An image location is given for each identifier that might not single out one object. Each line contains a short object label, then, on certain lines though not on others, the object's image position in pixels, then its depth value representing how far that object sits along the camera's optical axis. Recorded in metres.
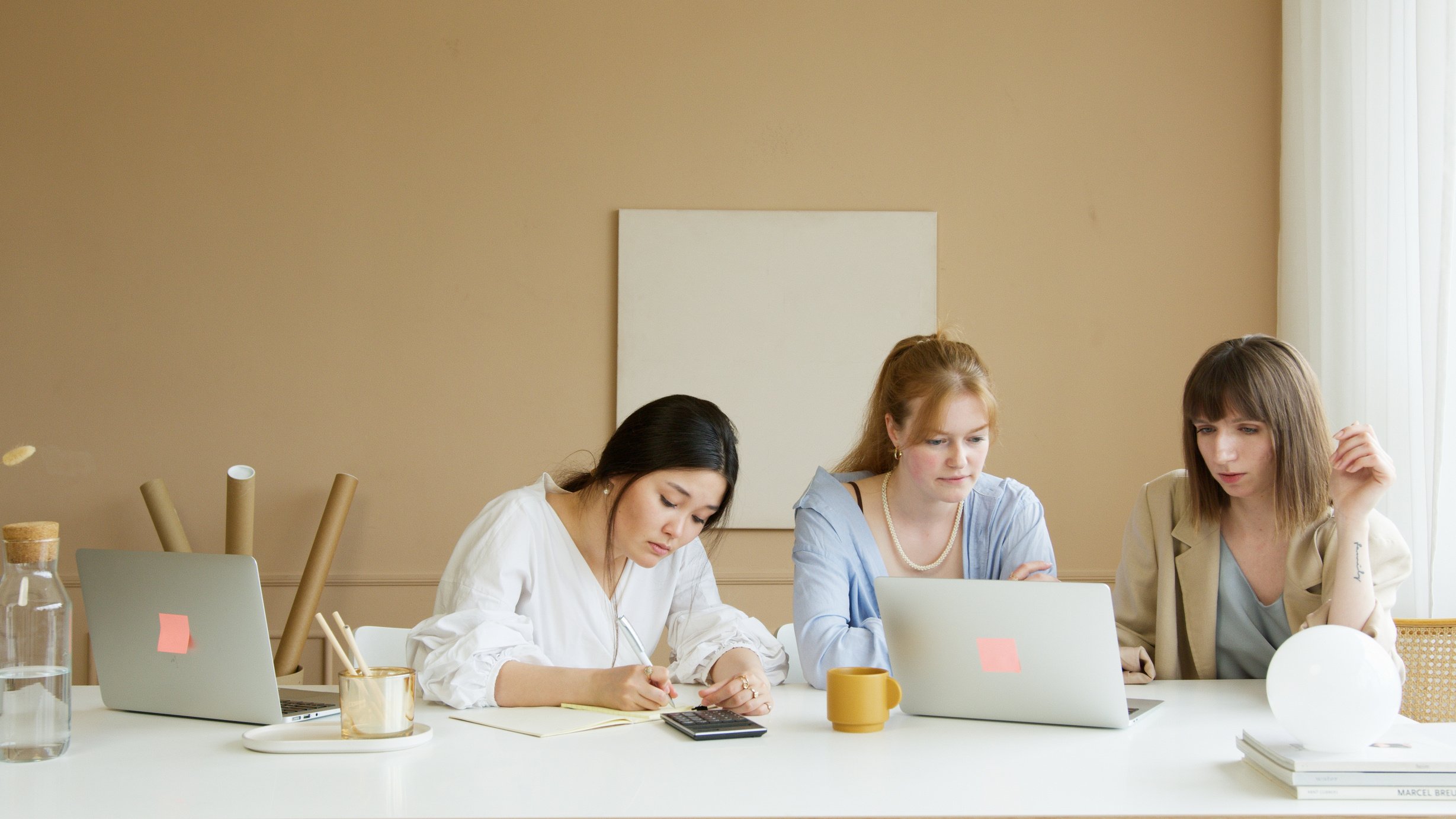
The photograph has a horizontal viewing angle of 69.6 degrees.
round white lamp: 1.09
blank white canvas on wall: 3.19
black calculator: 1.32
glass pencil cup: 1.27
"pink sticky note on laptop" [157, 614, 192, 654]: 1.38
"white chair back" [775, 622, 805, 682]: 2.12
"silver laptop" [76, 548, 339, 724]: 1.34
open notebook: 1.37
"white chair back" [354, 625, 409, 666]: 1.95
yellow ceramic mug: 1.36
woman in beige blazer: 1.76
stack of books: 1.07
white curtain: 2.33
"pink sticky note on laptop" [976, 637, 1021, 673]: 1.36
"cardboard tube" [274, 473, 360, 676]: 2.99
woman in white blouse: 1.53
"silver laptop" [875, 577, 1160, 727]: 1.33
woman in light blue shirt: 1.89
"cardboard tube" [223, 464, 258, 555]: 2.95
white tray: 1.23
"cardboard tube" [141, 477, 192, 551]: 2.97
